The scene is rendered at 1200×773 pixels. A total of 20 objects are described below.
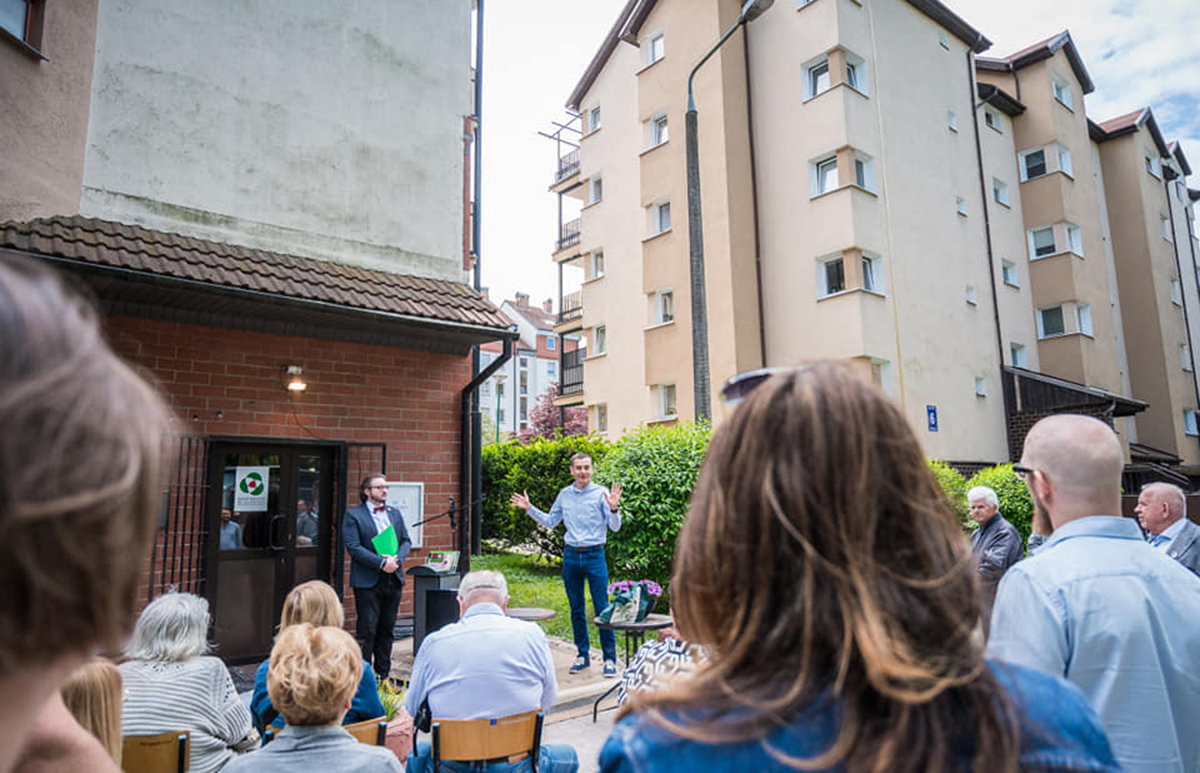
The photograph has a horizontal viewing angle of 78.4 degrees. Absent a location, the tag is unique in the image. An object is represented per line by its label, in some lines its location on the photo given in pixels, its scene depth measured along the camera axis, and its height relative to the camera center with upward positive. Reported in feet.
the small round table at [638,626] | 20.15 -3.62
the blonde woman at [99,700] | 6.93 -1.82
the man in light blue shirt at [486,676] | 11.94 -2.93
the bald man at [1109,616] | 6.77 -1.24
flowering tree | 119.24 +13.12
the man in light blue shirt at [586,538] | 25.18 -1.39
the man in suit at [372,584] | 23.54 -2.65
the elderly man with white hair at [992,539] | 21.75 -1.56
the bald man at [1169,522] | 19.49 -1.06
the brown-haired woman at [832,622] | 2.90 -0.56
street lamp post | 33.35 +10.19
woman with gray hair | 10.53 -2.64
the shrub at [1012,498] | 46.73 -0.69
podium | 24.73 -3.37
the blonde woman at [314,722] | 8.57 -2.61
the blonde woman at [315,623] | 12.00 -2.13
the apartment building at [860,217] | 56.24 +23.48
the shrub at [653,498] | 33.17 -0.11
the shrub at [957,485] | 41.56 +0.21
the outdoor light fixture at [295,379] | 26.58 +4.52
